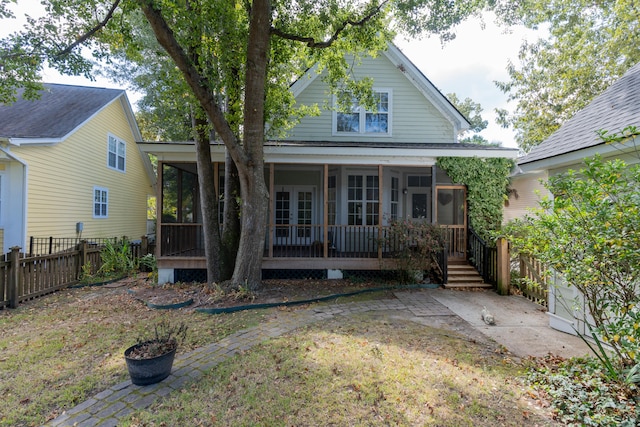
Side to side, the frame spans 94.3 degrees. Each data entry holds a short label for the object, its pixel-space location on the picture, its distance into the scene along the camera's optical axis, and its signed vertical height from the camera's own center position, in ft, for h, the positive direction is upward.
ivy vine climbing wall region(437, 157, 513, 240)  30.12 +3.89
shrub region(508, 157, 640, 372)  9.47 -0.64
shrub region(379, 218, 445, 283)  26.21 -2.04
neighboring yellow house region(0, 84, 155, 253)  32.53 +7.09
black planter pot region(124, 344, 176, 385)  10.81 -5.51
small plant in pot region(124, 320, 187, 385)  10.85 -5.17
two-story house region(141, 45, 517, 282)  31.83 +5.82
